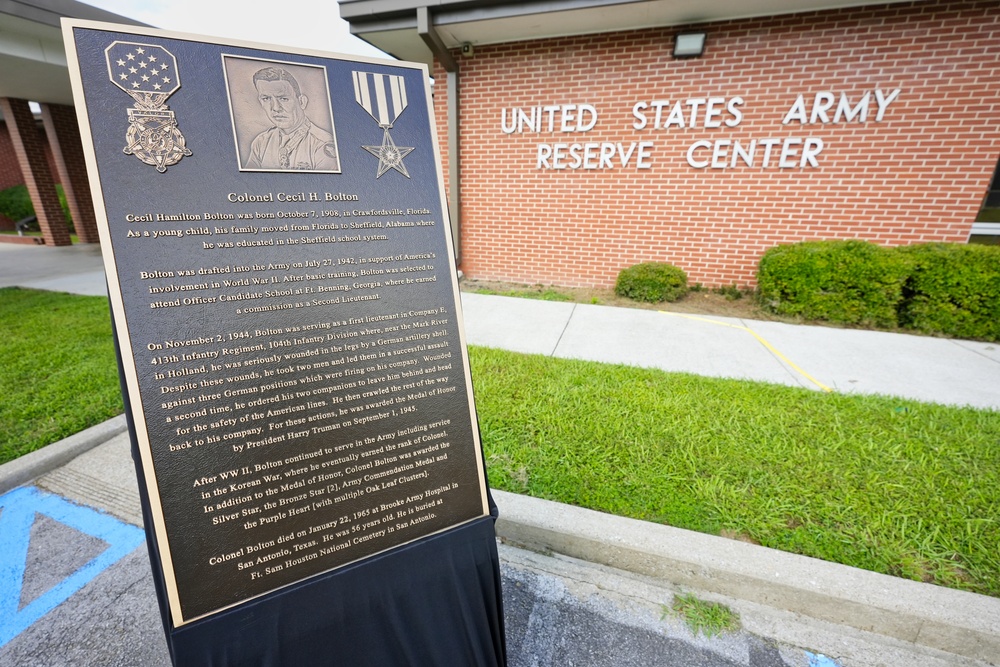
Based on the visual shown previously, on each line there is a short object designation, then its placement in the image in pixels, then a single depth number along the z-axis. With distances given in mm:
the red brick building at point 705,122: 5332
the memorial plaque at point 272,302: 1139
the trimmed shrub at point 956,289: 4781
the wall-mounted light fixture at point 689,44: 5684
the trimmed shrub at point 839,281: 5090
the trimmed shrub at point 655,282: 6277
